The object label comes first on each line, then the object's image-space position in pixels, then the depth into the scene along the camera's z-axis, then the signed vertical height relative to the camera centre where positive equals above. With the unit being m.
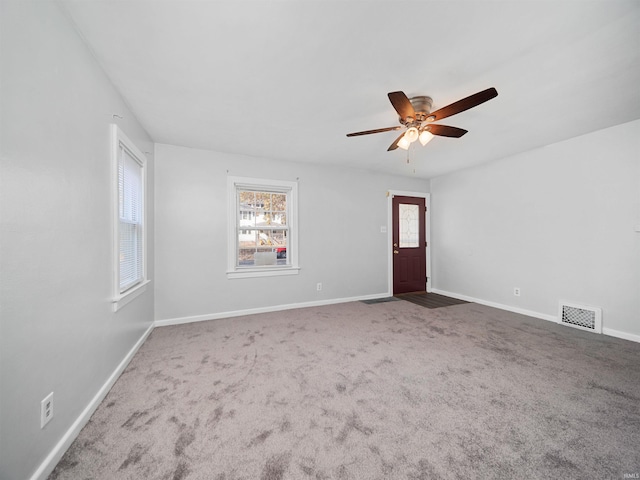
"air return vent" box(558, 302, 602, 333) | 3.13 -1.07
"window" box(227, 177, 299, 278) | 3.89 +0.20
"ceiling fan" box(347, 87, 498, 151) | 1.89 +1.09
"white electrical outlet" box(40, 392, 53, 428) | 1.23 -0.87
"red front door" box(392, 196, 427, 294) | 5.21 -0.15
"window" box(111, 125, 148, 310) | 2.10 +0.23
